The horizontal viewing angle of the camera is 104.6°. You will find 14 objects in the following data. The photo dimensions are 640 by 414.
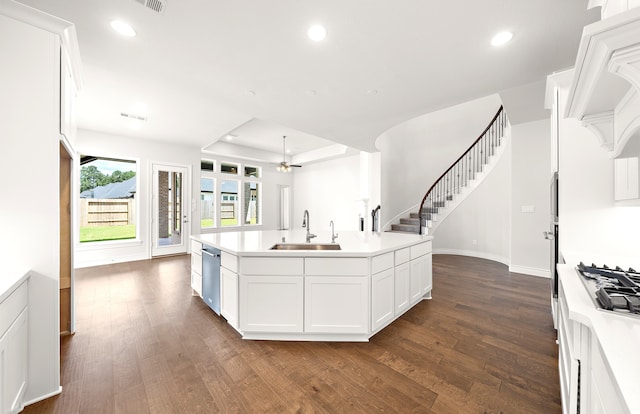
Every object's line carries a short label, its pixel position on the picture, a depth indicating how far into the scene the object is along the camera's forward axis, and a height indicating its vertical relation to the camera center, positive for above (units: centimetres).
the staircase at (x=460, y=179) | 577 +72
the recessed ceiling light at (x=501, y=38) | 219 +153
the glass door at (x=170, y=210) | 627 -9
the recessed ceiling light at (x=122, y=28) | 208 +155
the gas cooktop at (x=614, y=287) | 95 -38
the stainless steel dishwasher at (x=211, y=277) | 282 -85
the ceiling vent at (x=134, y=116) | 456 +171
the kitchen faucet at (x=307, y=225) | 316 -24
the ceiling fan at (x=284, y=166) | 688 +113
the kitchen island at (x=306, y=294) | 238 -84
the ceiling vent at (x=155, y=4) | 184 +153
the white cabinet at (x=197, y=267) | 333 -84
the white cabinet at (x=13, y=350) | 133 -84
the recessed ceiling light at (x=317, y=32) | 212 +154
